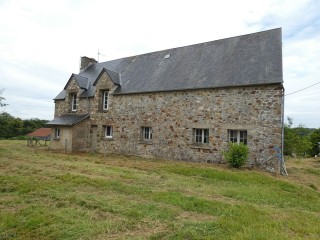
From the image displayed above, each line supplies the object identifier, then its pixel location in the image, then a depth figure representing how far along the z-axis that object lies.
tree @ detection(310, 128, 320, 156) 25.23
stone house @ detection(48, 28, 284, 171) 11.92
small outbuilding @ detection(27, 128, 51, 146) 28.06
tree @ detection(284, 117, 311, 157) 20.38
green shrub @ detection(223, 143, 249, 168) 11.30
